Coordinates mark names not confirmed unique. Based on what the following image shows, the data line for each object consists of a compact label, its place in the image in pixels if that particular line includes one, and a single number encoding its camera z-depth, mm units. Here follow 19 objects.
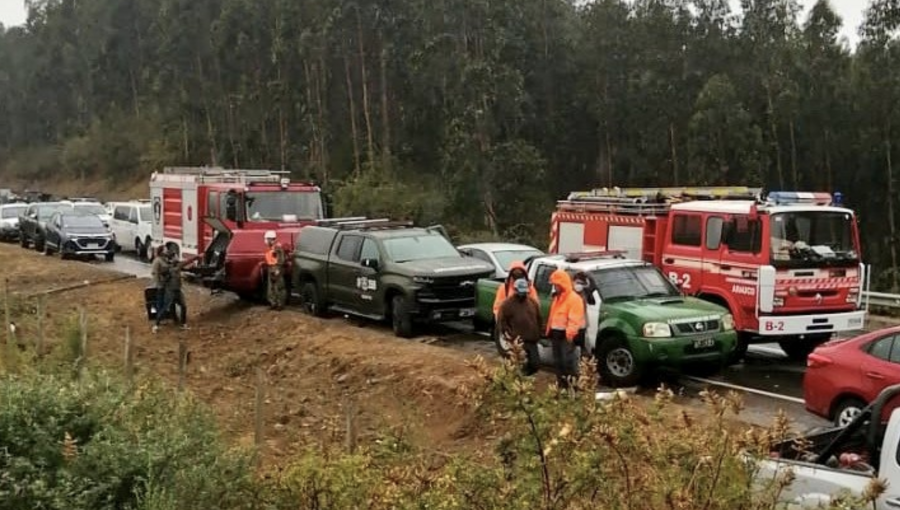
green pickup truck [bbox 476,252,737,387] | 12289
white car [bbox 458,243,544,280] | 17922
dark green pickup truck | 16547
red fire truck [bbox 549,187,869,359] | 13633
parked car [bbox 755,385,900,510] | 5922
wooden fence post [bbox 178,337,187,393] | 12297
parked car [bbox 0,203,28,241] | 39062
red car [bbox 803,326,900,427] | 9617
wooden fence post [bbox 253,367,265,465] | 9379
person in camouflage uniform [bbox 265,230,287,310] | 20031
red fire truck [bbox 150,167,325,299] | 20859
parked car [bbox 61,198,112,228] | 36156
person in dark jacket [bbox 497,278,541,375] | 12102
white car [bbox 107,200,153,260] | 32906
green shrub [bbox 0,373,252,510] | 6984
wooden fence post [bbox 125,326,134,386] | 11577
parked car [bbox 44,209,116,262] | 31672
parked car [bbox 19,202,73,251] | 34625
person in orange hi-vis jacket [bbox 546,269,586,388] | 12039
